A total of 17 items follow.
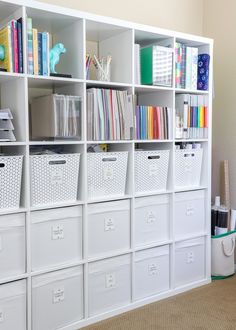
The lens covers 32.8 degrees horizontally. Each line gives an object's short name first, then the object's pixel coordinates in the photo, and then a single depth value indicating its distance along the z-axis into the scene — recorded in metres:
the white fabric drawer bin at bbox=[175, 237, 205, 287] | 2.91
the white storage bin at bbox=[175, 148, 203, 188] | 2.87
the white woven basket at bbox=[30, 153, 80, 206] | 2.21
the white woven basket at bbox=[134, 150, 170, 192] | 2.65
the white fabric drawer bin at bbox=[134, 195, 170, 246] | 2.68
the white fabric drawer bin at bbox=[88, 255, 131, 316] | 2.48
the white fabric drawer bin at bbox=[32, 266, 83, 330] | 2.25
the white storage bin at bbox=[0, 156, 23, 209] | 2.09
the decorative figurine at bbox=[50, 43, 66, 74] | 2.30
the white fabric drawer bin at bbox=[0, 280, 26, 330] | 2.13
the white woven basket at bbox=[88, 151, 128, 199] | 2.44
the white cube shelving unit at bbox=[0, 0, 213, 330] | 2.19
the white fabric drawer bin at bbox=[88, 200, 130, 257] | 2.46
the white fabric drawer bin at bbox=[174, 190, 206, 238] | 2.89
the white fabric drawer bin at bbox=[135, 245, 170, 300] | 2.70
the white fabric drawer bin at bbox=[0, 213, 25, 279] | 2.12
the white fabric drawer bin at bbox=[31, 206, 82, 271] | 2.23
